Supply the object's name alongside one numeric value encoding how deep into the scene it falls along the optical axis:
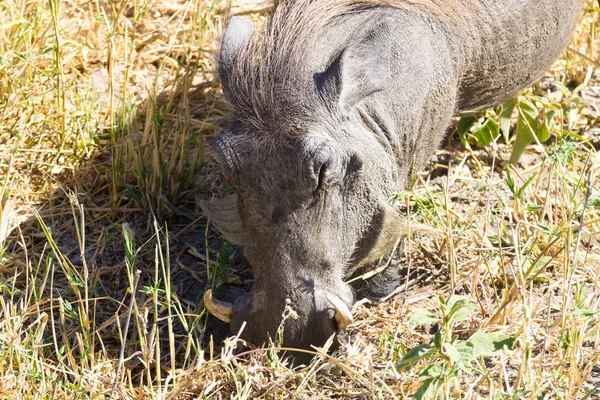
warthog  5.25
